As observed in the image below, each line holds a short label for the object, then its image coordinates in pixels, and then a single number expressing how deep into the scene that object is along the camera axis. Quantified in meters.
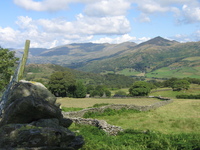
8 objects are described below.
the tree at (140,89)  89.29
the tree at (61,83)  83.44
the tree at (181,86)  98.94
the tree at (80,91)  86.84
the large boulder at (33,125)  7.84
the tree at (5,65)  36.16
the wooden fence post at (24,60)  15.53
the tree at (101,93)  115.17
